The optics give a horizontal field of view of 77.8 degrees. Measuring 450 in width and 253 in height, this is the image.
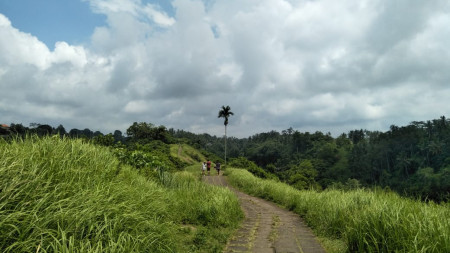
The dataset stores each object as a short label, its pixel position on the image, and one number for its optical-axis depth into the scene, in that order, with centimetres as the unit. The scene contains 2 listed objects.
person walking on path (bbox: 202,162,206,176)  2559
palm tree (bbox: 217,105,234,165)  4306
